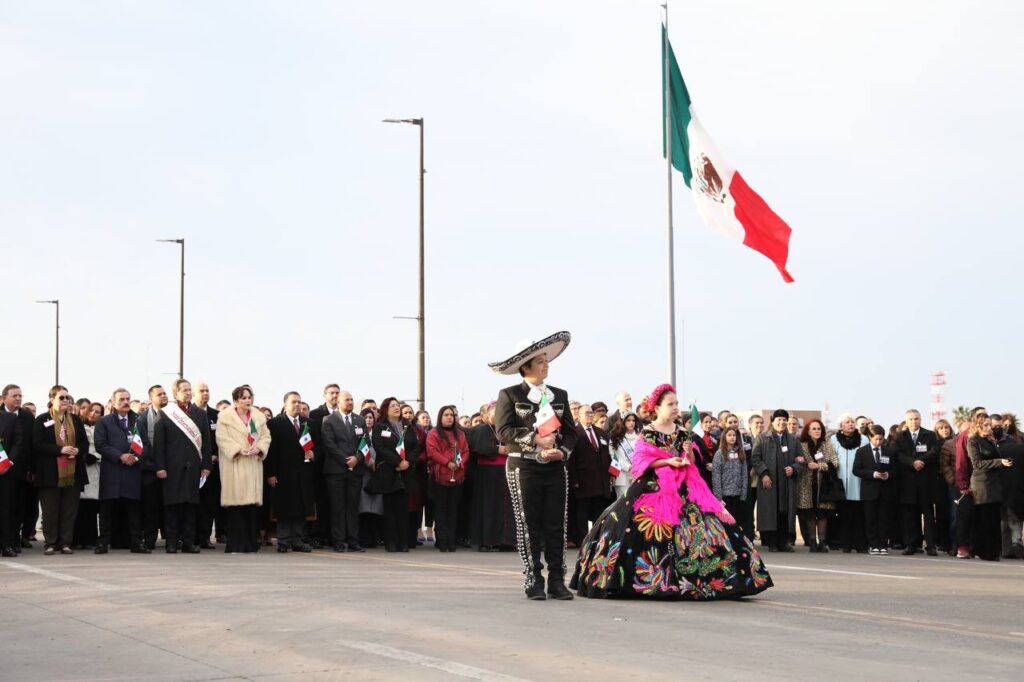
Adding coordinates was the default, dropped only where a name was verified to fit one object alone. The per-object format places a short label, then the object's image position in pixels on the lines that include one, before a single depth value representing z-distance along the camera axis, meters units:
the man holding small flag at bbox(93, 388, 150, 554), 18.86
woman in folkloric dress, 12.70
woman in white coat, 19.12
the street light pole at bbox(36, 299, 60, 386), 62.09
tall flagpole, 23.75
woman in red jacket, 21.05
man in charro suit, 12.70
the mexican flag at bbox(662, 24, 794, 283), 24.06
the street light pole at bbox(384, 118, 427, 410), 32.88
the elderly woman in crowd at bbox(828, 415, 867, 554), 21.92
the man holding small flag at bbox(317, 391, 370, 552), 20.34
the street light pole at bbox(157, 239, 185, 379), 48.38
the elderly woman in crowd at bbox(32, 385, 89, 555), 18.59
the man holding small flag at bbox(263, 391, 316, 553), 19.56
